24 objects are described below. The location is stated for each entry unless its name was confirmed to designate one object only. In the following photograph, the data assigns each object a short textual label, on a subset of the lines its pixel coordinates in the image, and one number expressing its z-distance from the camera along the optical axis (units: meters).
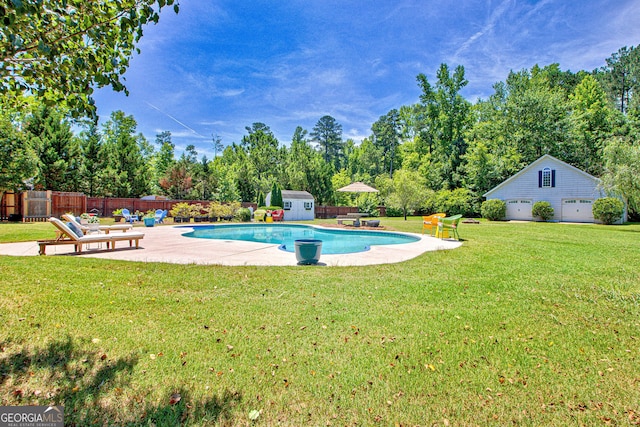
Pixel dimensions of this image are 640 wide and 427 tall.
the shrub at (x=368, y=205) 31.89
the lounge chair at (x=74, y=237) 7.53
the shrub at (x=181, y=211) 21.94
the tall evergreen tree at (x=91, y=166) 27.81
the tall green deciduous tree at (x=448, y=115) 35.50
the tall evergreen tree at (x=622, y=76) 36.53
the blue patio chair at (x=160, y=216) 21.02
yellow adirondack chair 13.03
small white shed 28.38
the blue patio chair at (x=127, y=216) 19.36
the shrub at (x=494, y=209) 27.08
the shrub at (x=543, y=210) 24.72
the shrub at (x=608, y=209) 21.31
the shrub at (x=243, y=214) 23.42
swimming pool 12.64
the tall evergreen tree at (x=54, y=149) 24.53
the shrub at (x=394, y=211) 32.16
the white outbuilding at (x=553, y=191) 23.92
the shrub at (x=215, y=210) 22.87
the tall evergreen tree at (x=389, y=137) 49.93
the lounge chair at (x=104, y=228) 9.95
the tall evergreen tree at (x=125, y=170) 28.97
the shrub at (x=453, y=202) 30.62
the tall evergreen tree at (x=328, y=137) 58.38
